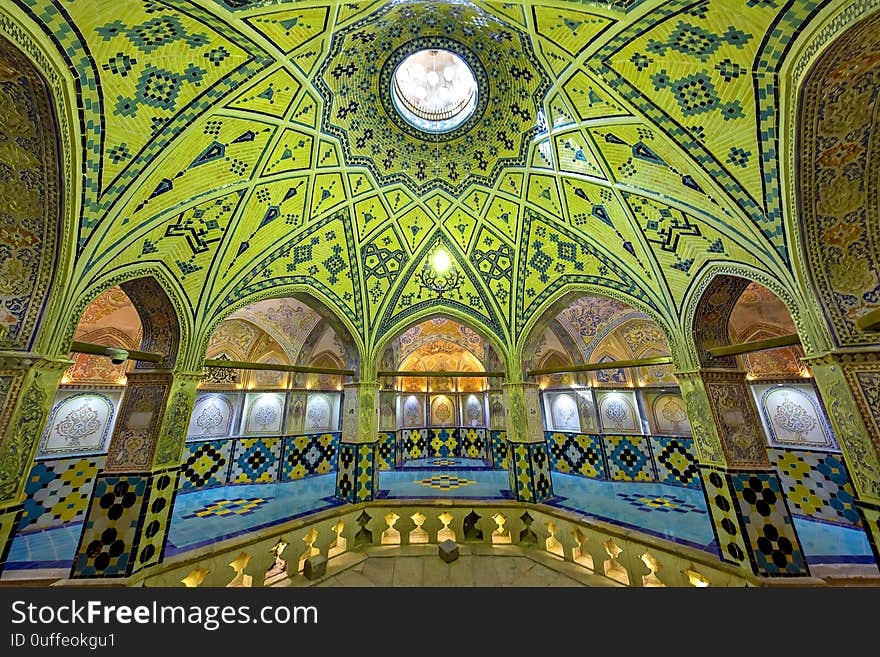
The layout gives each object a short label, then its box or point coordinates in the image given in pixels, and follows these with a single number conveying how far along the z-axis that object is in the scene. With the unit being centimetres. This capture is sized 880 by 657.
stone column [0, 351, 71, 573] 345
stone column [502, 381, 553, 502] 789
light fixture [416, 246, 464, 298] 827
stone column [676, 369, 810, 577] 478
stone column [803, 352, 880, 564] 360
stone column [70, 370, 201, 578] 471
